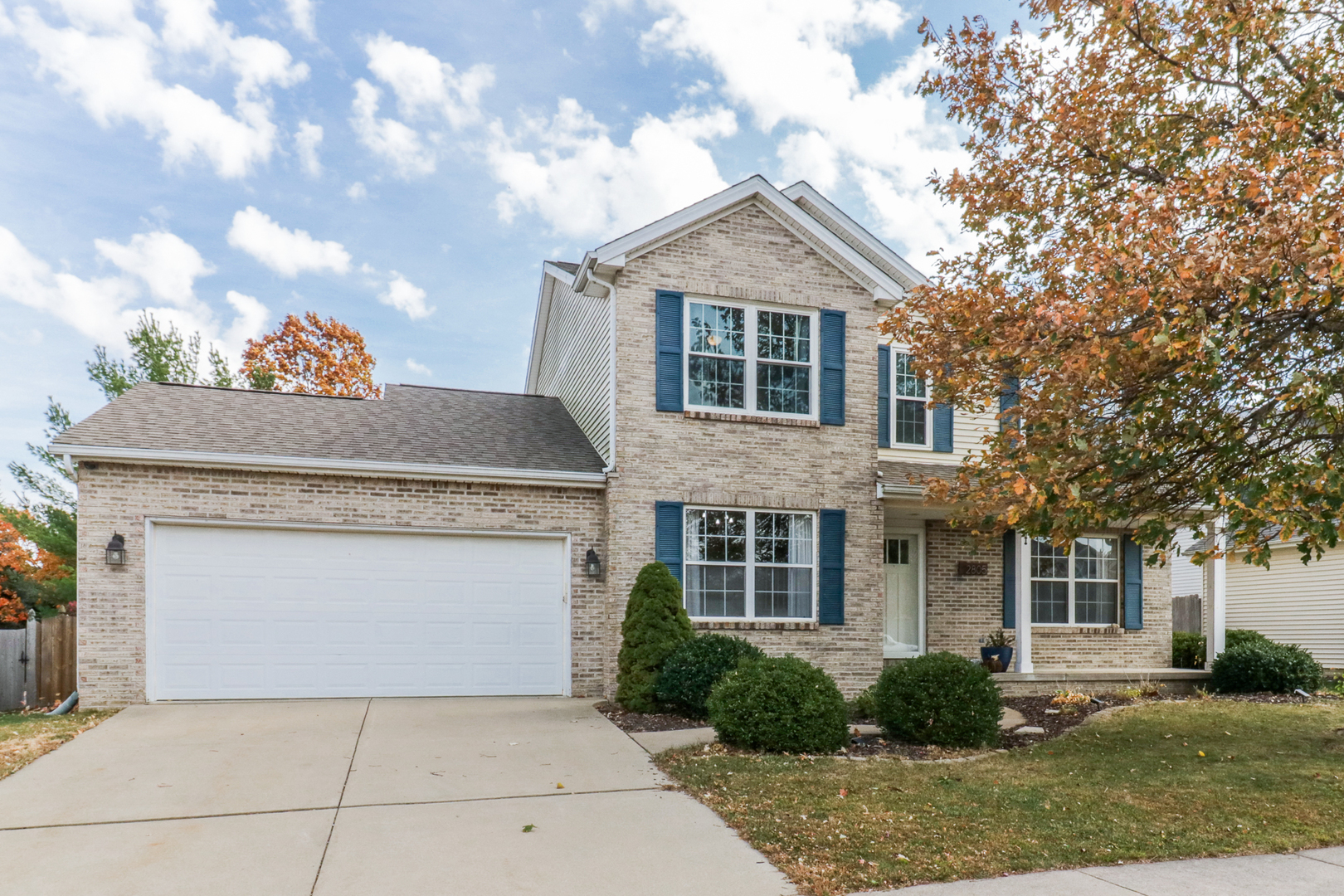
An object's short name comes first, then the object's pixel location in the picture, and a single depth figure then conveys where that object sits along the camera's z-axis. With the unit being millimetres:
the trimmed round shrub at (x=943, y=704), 8562
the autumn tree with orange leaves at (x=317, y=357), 27703
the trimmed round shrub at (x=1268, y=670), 13180
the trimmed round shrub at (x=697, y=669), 9391
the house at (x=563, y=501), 10258
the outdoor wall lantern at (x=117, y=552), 9852
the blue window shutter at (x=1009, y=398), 8616
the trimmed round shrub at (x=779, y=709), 7828
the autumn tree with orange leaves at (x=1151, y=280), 6516
